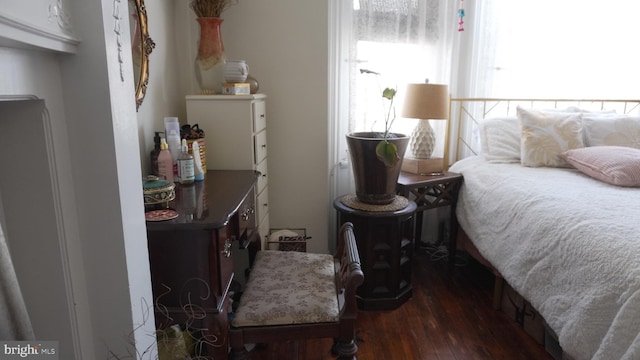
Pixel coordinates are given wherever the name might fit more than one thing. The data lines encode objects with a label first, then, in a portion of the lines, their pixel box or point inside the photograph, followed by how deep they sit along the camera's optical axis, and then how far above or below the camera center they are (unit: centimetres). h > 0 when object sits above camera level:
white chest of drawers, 186 -10
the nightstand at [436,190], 231 -49
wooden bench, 130 -66
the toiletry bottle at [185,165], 155 -23
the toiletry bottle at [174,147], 158 -16
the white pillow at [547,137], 234 -18
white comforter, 127 -54
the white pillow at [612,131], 236 -15
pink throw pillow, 195 -29
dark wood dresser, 113 -46
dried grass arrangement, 193 +45
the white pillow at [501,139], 248 -21
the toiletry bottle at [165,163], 151 -21
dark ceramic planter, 202 -32
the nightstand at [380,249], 208 -73
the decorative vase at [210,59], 193 +21
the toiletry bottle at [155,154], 159 -19
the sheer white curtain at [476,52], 256 +34
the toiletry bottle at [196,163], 166 -24
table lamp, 236 -7
